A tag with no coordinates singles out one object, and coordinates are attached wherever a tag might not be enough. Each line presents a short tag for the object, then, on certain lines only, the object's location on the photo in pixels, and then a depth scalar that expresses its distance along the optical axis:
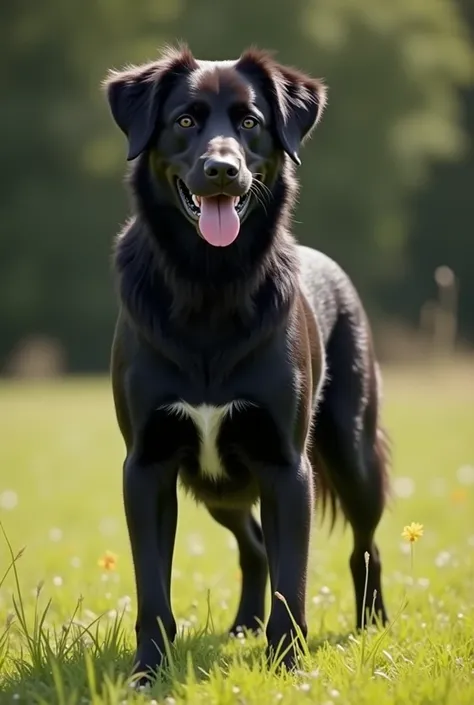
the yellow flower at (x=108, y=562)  8.30
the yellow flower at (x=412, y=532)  7.37
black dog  7.54
